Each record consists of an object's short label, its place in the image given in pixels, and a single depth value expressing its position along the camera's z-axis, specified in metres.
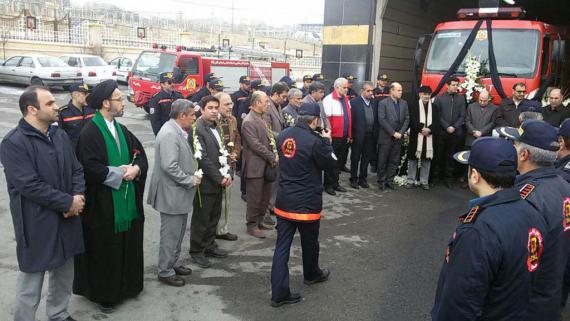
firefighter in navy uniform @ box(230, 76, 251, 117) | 8.59
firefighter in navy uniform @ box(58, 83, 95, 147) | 6.10
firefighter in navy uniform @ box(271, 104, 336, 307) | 4.06
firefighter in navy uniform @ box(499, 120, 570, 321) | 2.30
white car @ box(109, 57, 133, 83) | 23.84
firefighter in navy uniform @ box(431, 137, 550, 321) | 2.01
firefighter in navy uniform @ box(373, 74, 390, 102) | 8.95
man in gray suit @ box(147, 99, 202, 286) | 4.25
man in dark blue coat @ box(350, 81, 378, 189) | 7.91
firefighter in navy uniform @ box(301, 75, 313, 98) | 9.86
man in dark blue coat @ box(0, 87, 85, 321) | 3.14
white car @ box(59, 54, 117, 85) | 20.78
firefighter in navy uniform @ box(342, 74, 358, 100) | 9.43
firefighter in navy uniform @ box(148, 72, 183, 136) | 8.94
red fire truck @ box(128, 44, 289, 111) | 14.05
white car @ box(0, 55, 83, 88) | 19.59
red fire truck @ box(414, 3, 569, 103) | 8.28
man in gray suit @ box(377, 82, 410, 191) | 7.84
